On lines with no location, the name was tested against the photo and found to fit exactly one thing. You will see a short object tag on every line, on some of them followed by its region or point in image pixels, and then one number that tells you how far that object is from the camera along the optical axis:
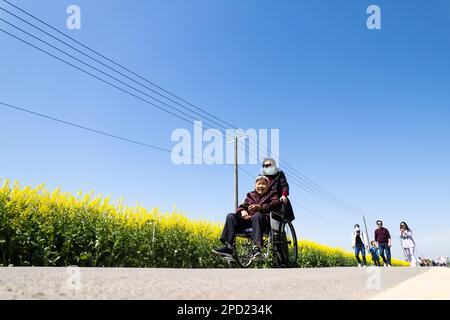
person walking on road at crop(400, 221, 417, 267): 11.91
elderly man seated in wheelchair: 5.39
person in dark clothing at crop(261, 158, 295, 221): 6.05
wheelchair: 5.68
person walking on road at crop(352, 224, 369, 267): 14.35
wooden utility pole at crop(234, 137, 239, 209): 18.85
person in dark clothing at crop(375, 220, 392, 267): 13.03
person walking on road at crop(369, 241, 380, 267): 19.38
